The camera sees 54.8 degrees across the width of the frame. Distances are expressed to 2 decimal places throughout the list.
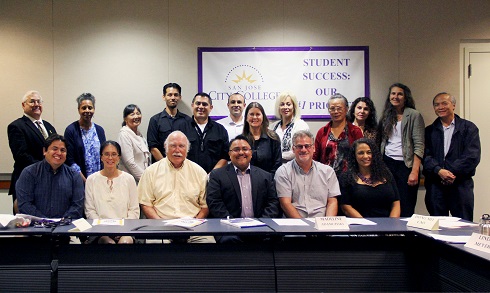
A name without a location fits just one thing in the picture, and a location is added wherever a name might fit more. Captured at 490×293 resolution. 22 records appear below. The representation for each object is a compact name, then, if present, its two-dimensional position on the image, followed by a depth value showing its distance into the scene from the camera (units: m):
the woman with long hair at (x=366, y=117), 4.38
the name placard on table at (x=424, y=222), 2.64
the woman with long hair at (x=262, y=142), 3.91
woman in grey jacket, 4.35
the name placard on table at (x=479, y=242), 2.07
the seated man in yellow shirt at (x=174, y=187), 3.51
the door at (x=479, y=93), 5.03
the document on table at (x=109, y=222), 2.76
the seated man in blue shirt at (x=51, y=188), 3.34
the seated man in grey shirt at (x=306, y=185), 3.51
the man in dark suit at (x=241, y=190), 3.44
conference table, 2.53
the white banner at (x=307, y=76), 4.94
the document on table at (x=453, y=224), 2.76
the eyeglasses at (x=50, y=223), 2.65
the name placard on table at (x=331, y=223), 2.62
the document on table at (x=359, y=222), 2.77
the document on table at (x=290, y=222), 2.78
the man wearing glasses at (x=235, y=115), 4.33
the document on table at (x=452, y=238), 2.29
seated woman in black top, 3.45
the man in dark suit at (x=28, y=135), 4.00
